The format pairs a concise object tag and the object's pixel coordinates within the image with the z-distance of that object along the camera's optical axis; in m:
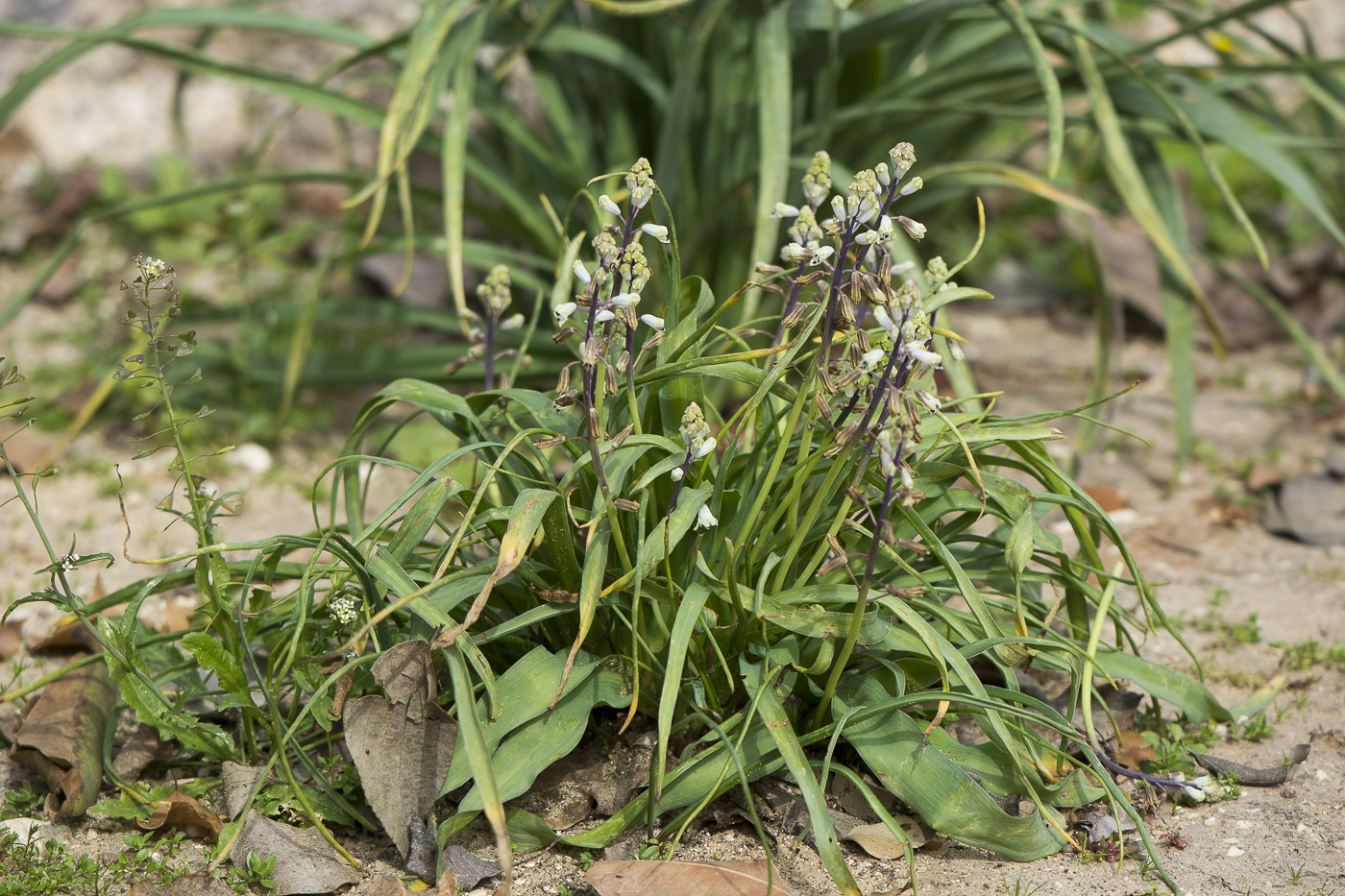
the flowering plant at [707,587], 1.33
